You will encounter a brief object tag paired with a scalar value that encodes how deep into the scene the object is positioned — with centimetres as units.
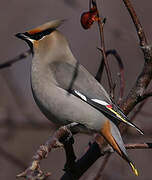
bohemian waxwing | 570
